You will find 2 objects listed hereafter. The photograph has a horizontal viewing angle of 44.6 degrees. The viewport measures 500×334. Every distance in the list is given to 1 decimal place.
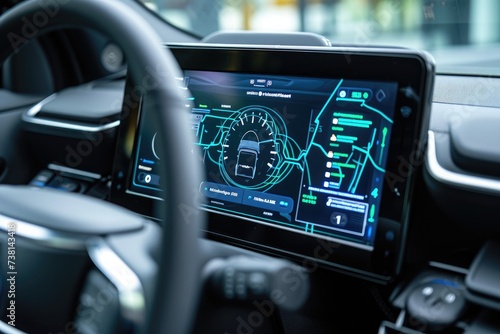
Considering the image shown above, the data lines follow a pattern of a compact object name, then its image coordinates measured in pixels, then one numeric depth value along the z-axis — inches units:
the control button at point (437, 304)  37.3
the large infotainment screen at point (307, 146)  41.7
